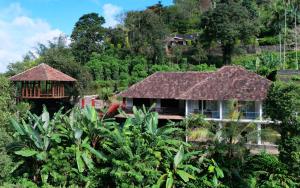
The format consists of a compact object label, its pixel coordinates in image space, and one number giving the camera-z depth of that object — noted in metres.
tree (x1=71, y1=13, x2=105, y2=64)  55.94
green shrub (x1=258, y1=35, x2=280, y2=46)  56.88
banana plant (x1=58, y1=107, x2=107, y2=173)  19.56
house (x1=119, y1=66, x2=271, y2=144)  28.84
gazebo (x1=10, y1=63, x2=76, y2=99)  34.18
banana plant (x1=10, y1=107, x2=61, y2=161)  19.60
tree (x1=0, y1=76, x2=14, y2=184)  18.06
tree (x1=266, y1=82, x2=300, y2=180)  17.11
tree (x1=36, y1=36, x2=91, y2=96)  39.75
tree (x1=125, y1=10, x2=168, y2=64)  49.97
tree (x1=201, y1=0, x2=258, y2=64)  48.16
